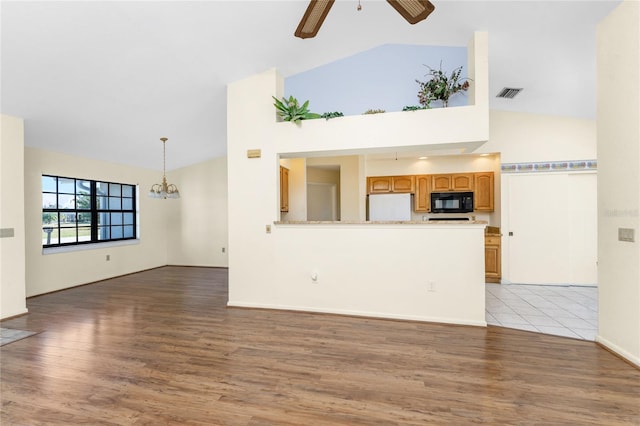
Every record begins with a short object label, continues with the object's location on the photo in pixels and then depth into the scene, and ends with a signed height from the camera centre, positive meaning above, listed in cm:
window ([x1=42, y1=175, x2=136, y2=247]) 506 +6
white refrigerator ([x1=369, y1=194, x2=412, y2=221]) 595 +8
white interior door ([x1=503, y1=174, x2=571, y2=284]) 512 -34
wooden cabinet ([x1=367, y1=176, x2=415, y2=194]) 604 +55
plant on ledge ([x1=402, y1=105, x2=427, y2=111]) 346 +118
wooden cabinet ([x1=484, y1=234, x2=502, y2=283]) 533 -85
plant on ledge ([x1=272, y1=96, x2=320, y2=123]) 376 +126
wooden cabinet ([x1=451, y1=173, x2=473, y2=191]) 577 +54
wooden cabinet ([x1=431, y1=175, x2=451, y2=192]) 586 +53
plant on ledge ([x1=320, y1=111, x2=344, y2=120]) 371 +119
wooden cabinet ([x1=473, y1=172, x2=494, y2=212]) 568 +34
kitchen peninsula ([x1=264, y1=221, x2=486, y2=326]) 332 -67
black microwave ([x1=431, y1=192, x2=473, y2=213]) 573 +16
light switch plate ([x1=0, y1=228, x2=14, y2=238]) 369 -21
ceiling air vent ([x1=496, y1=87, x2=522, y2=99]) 437 +173
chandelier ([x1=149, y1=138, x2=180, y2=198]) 518 +36
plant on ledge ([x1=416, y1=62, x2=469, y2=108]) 347 +141
